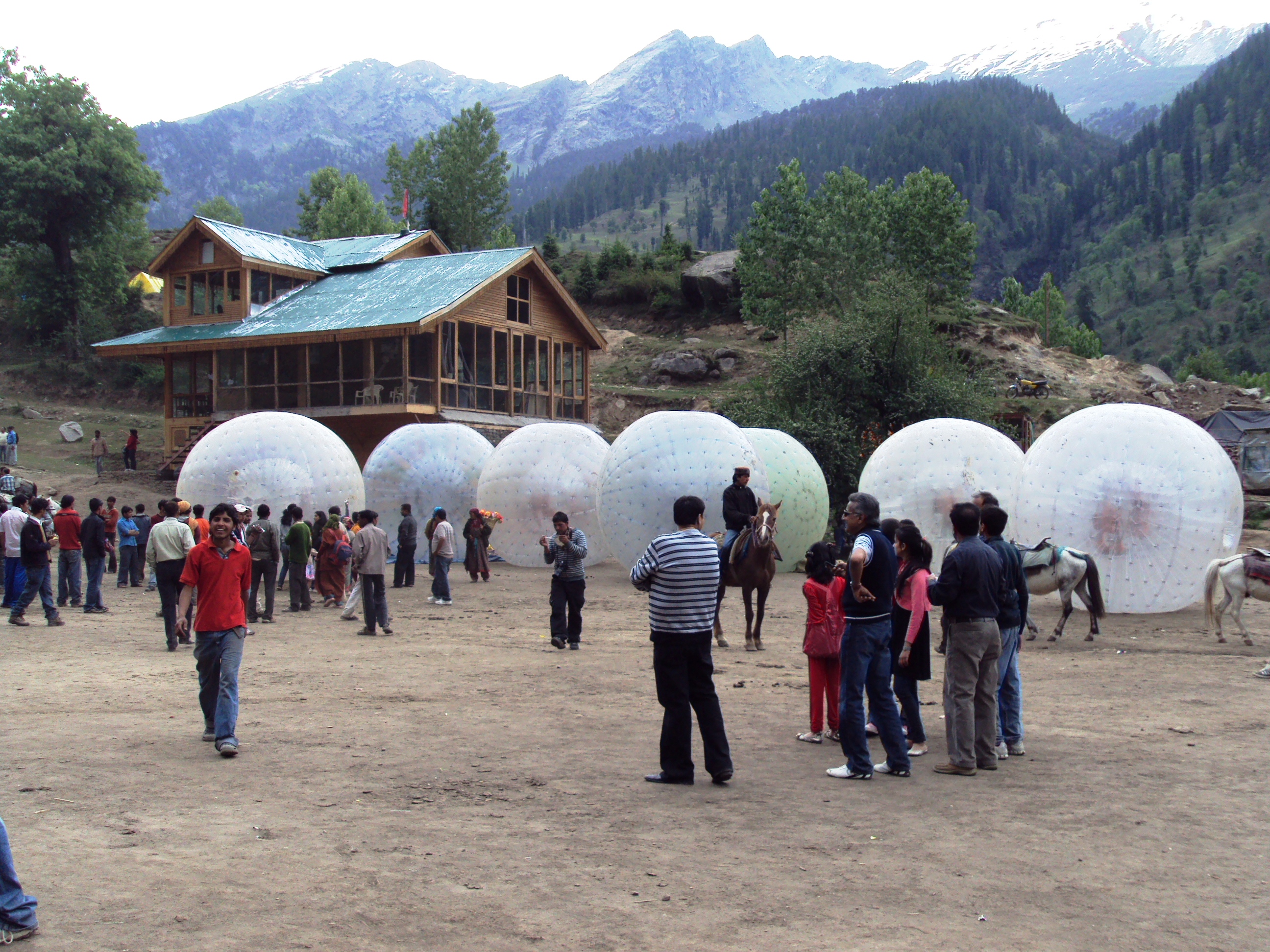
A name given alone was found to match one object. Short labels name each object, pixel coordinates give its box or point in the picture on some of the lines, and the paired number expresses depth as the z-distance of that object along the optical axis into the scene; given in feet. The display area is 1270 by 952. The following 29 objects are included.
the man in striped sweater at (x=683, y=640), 22.48
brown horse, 39.63
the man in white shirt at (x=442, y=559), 55.57
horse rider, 41.45
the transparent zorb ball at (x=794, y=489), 63.46
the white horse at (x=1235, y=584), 41.91
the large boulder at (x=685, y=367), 168.35
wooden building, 103.14
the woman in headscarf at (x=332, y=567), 55.31
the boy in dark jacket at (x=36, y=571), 46.73
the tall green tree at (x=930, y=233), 162.30
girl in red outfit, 25.90
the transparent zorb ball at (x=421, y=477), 70.03
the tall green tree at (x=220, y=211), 279.90
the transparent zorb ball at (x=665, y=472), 56.59
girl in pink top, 23.95
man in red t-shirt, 25.35
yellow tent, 185.06
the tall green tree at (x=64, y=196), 148.77
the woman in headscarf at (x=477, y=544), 64.54
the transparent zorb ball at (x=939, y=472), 54.54
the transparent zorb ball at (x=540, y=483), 67.05
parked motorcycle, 144.97
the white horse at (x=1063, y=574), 43.45
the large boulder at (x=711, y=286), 201.98
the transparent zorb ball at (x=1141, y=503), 46.78
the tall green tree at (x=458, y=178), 192.24
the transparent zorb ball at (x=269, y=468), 60.95
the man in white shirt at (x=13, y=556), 49.65
